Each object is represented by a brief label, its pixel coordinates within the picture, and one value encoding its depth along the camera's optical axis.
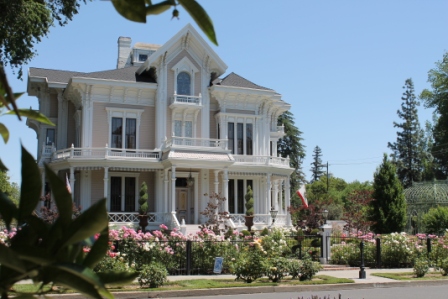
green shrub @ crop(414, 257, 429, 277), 18.54
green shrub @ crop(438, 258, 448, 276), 19.17
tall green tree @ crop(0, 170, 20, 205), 63.60
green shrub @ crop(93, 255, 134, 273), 15.18
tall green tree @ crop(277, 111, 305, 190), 57.22
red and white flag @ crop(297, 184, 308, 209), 31.46
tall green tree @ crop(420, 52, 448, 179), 67.88
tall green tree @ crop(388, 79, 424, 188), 71.94
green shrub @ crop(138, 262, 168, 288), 15.17
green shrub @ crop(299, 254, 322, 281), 17.20
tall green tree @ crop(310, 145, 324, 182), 114.31
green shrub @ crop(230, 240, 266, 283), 16.66
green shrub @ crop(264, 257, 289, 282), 16.70
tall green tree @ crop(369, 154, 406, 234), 33.38
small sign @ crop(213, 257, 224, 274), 18.64
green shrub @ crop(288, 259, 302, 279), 17.20
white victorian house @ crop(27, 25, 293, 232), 32.97
